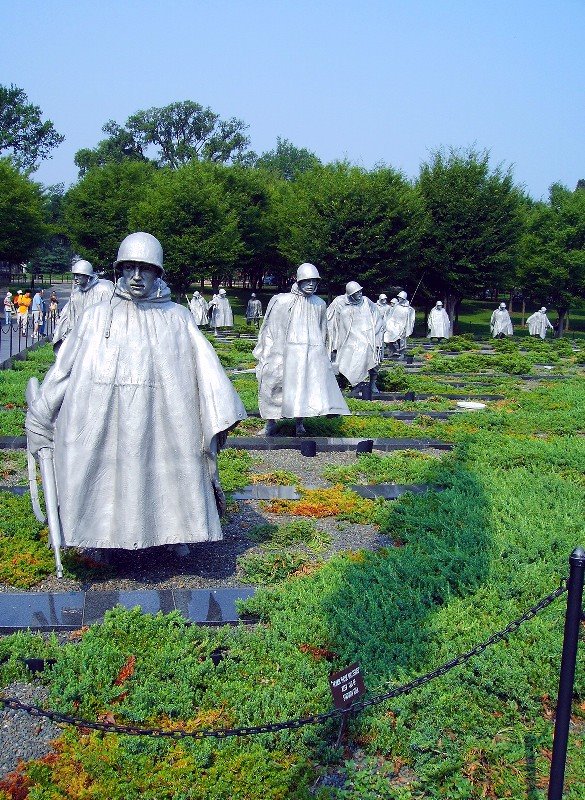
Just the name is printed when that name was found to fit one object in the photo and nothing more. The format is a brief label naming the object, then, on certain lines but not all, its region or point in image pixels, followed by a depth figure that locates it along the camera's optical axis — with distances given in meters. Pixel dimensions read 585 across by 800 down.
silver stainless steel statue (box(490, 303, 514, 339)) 37.06
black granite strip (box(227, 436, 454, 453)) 11.33
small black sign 3.95
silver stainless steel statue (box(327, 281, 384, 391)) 15.60
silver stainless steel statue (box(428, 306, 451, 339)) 34.75
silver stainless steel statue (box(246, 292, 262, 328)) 43.56
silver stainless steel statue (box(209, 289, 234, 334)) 37.84
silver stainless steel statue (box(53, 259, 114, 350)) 13.29
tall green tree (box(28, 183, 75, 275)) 68.32
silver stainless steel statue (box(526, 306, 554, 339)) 39.66
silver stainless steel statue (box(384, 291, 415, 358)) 26.25
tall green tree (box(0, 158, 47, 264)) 43.72
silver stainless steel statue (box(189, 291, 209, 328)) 37.36
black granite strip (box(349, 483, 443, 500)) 9.08
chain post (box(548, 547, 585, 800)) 3.34
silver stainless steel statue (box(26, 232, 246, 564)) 5.92
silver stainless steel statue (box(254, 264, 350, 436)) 11.66
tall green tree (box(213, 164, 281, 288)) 51.44
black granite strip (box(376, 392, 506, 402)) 16.59
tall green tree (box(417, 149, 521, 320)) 38.84
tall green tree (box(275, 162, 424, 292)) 37.75
